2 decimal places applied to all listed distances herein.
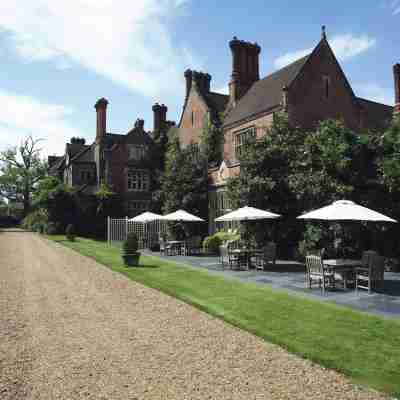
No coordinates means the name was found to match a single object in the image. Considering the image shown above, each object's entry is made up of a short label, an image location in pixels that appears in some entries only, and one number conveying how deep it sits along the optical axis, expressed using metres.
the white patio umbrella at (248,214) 17.42
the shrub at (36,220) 44.33
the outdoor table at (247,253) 17.33
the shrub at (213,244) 25.39
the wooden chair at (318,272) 12.09
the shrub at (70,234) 32.62
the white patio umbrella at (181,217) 23.84
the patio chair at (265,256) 17.25
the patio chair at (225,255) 17.69
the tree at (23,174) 69.81
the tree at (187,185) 29.39
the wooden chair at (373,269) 11.64
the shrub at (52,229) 41.53
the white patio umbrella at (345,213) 11.99
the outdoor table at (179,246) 23.96
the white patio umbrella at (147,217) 25.98
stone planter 17.47
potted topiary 17.48
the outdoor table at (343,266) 12.37
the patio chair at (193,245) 24.02
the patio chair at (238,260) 17.42
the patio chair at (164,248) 23.75
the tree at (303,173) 17.97
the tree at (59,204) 40.77
